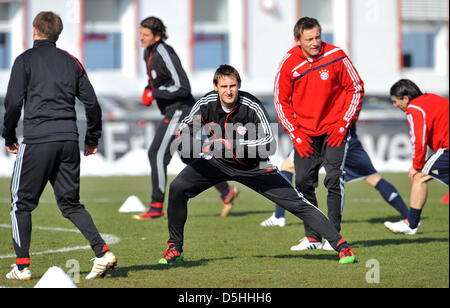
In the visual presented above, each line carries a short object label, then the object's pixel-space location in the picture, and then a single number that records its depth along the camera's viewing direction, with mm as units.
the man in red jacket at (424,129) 17687
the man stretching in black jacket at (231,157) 13852
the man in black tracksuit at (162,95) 21297
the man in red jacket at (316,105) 15414
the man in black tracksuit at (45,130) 12461
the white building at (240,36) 54031
